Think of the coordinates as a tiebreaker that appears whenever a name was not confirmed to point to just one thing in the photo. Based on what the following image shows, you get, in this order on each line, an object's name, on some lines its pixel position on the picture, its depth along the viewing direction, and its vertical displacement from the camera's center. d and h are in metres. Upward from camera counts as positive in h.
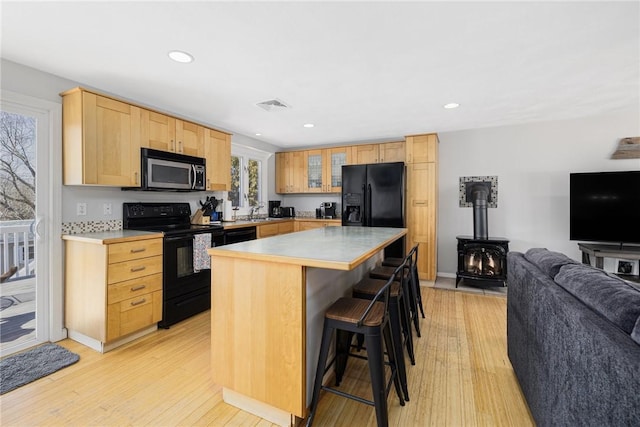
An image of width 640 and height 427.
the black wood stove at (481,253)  3.96 -0.57
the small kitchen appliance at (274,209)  5.44 +0.03
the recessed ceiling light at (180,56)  2.13 +1.15
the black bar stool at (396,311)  1.82 -0.67
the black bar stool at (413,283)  2.58 -0.67
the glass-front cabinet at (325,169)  5.12 +0.75
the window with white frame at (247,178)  4.85 +0.57
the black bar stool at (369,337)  1.48 -0.66
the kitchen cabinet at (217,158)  3.70 +0.69
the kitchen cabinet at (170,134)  3.00 +0.84
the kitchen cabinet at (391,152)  4.68 +0.95
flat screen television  3.47 +0.05
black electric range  2.85 -0.48
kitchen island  1.55 -0.61
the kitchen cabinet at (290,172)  5.45 +0.73
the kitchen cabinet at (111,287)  2.39 -0.65
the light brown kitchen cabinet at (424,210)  4.30 +0.01
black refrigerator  4.25 +0.21
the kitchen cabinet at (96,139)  2.49 +0.63
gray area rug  1.98 -1.14
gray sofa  0.85 -0.48
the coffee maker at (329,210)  5.20 +0.01
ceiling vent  3.18 +1.18
